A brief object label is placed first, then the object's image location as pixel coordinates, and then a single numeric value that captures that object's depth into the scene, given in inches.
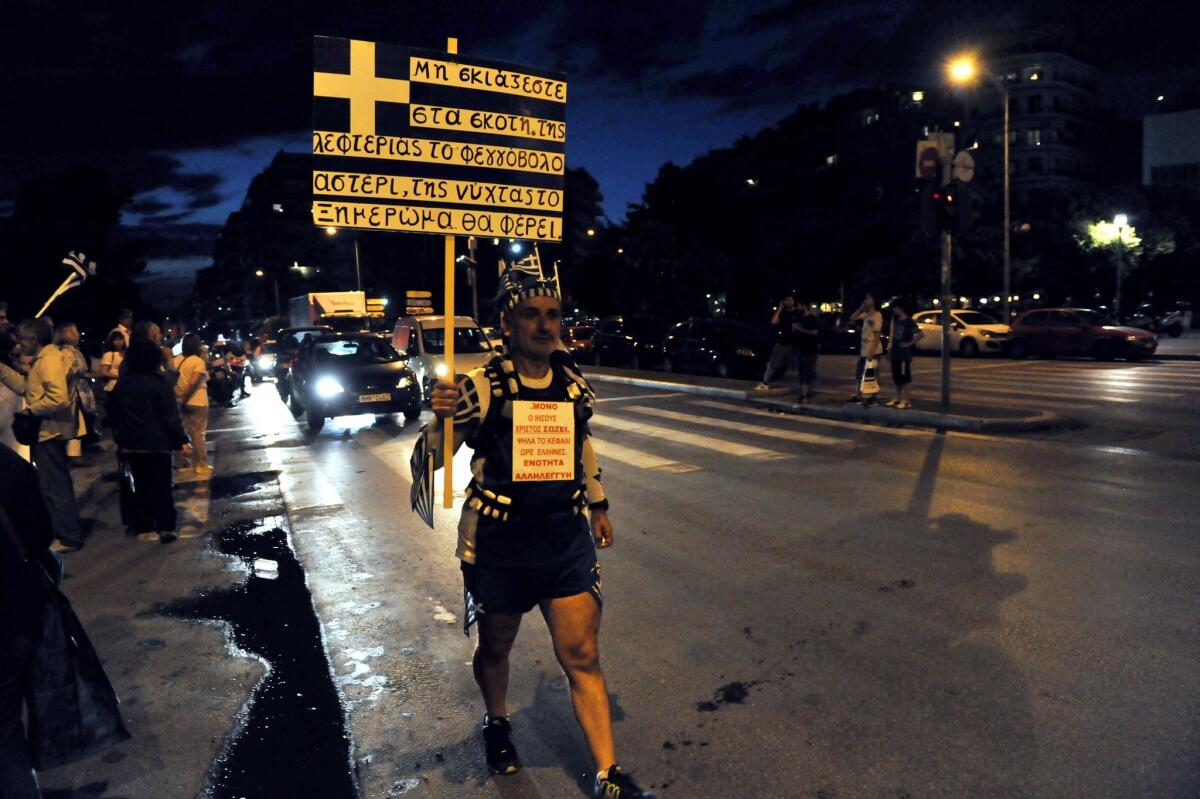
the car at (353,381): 601.9
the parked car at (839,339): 1316.4
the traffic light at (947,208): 546.9
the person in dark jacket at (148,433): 303.0
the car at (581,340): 1346.0
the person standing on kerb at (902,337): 567.5
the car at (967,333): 1168.8
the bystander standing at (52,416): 279.4
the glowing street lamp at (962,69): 847.7
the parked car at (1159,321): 1545.3
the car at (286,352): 853.8
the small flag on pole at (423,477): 148.9
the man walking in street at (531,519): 134.7
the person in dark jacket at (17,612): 110.3
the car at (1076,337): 1013.8
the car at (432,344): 773.9
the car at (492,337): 828.5
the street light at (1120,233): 1471.5
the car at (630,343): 1160.8
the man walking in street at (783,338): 649.0
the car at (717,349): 946.1
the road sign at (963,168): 544.4
